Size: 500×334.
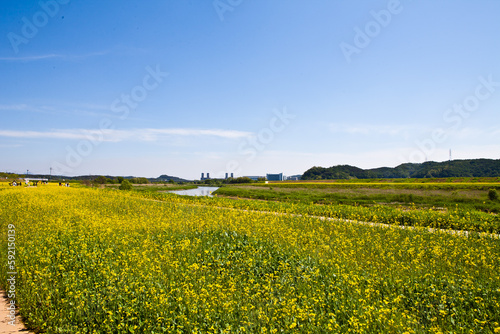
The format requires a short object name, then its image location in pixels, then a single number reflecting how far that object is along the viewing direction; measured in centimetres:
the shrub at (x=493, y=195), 2478
